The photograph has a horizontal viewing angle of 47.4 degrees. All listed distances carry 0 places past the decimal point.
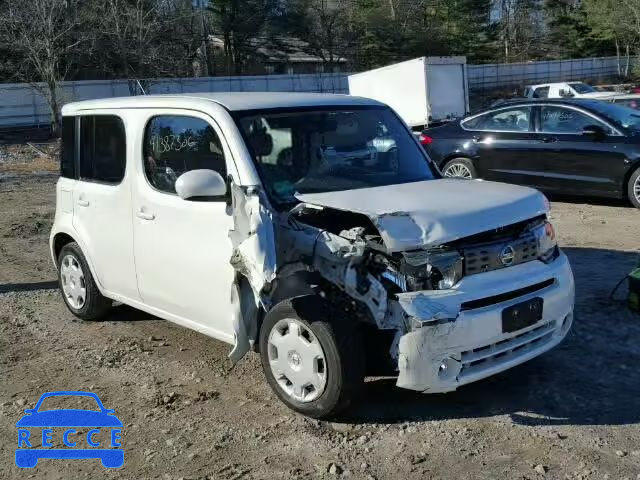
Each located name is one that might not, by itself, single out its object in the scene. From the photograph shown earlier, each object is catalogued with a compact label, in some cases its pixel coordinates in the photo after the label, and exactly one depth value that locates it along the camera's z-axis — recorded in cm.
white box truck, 2175
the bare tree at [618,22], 5644
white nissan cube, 386
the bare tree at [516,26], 6669
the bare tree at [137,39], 3178
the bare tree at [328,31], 5459
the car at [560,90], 2866
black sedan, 1001
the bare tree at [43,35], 2633
